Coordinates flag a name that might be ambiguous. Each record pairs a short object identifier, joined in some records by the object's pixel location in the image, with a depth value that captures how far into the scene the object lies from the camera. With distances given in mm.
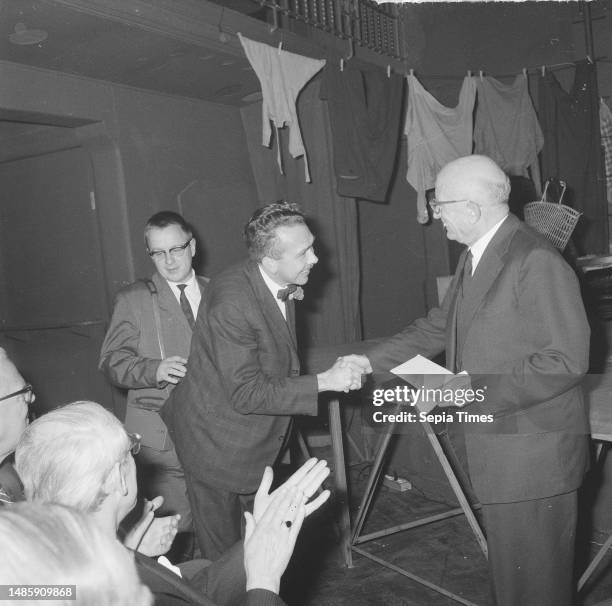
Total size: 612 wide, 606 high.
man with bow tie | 2473
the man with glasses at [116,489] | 1434
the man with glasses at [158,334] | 3096
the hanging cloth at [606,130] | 7180
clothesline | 6343
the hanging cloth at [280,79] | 4656
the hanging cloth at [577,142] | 6660
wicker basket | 3859
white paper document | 2312
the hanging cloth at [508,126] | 6293
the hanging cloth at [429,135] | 5949
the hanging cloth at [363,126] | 5180
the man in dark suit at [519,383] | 2109
